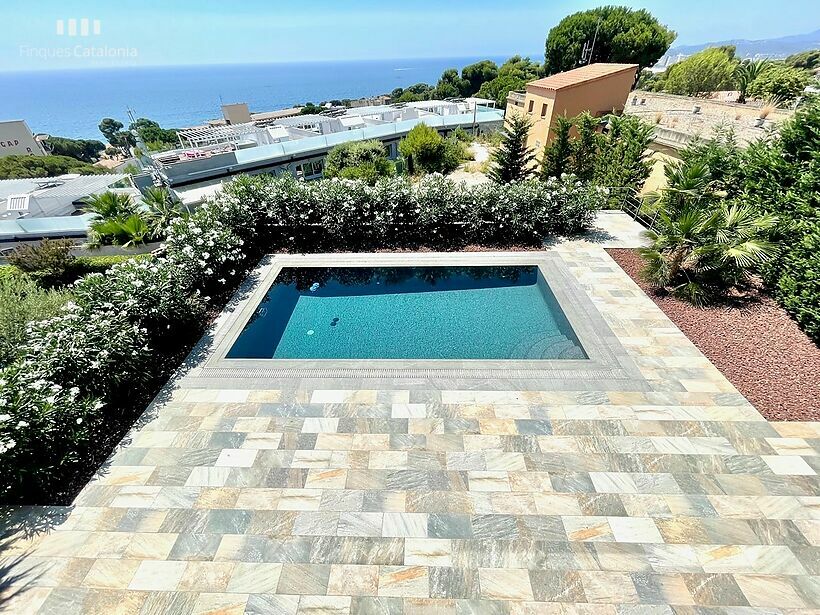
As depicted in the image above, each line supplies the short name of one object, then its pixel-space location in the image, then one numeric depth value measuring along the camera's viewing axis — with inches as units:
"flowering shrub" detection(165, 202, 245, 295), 298.4
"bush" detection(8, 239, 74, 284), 357.7
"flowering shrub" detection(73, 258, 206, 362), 234.8
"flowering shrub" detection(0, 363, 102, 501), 159.5
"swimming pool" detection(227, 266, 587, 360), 267.3
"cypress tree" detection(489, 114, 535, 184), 579.5
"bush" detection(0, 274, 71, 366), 230.1
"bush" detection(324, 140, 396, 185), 791.7
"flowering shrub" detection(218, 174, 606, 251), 395.9
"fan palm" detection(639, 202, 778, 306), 262.8
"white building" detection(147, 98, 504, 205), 741.3
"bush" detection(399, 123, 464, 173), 852.6
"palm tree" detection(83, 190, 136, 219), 397.4
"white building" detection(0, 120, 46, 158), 2179.0
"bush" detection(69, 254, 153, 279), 381.7
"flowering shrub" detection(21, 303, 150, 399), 191.6
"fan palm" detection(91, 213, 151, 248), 386.9
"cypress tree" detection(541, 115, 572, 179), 579.8
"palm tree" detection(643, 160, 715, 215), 297.0
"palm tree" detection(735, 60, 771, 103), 650.2
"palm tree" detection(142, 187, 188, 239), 393.4
